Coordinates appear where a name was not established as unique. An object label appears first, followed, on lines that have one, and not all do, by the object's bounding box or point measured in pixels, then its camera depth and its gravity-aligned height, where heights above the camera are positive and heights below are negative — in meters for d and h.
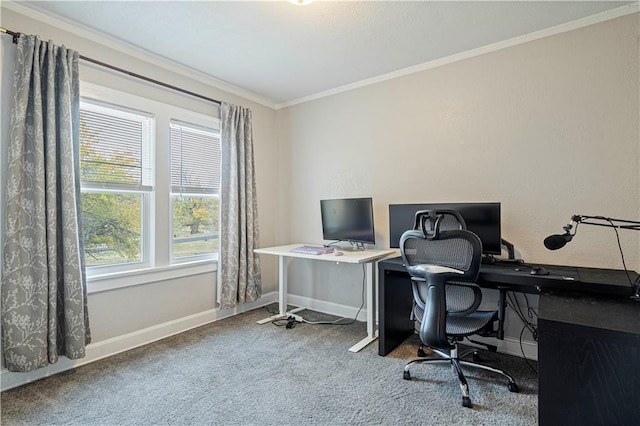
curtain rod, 2.08 +1.19
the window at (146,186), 2.56 +0.26
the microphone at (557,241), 1.88 -0.19
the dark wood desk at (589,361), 1.19 -0.59
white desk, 2.72 -0.41
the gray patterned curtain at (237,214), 3.39 -0.01
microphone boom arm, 1.75 -0.10
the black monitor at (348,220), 3.14 -0.08
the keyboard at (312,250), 3.08 -0.37
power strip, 3.38 -1.11
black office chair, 1.90 -0.43
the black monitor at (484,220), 2.42 -0.07
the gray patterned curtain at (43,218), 2.04 -0.01
